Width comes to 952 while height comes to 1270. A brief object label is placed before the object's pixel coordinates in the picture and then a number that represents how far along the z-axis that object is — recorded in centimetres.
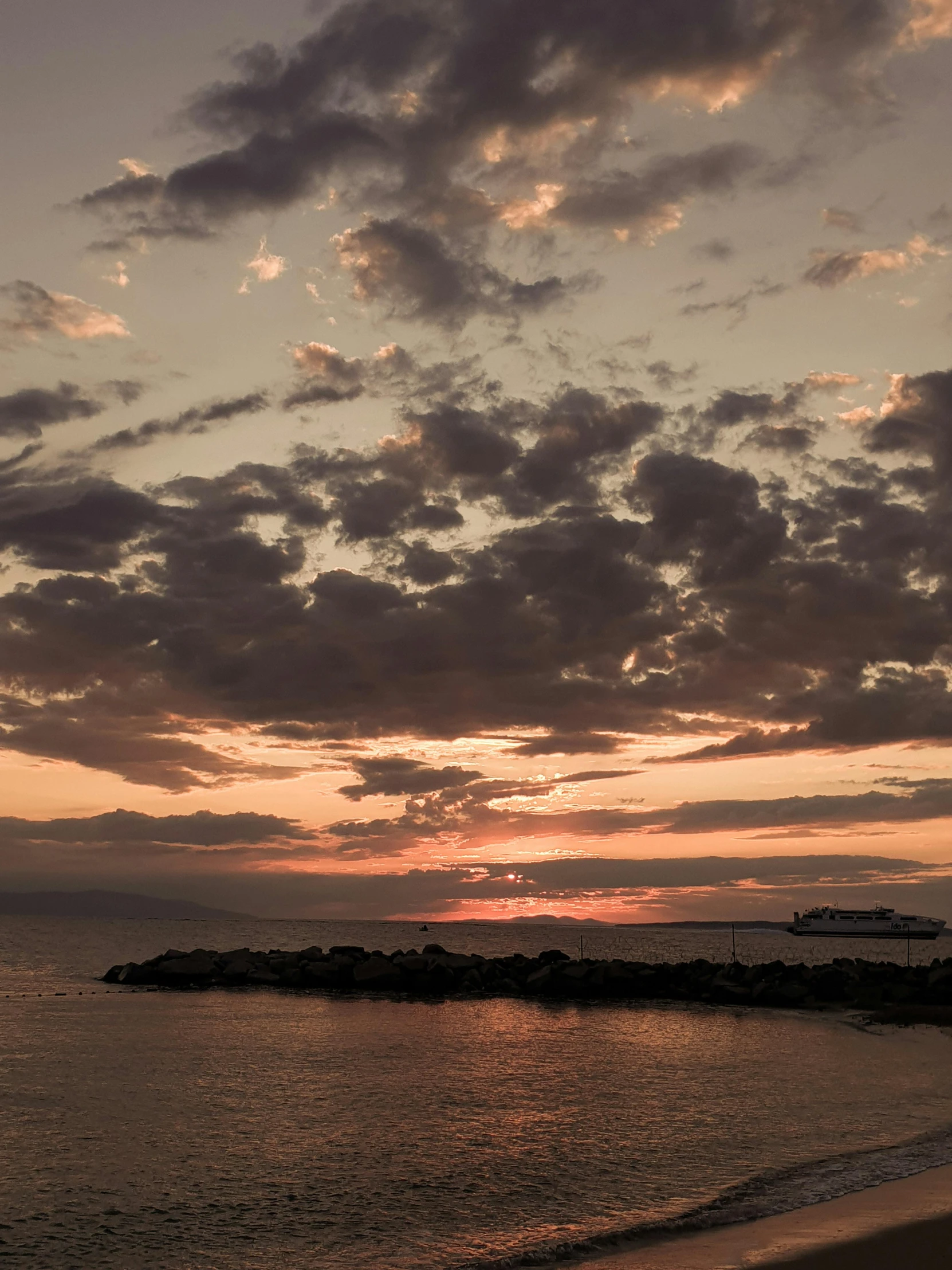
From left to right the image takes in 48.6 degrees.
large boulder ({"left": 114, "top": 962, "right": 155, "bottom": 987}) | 6450
